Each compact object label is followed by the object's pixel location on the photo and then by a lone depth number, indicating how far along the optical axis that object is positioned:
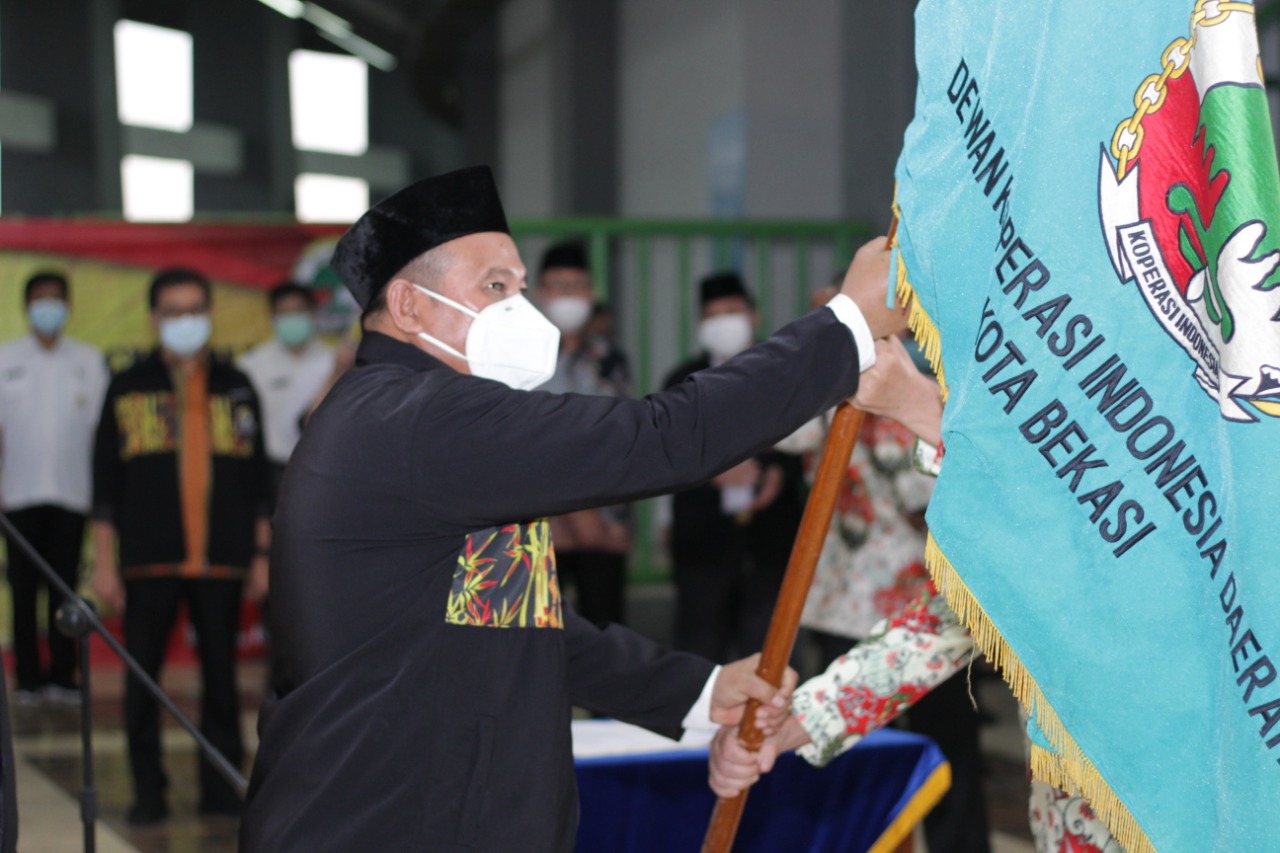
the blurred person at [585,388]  6.08
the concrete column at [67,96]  14.88
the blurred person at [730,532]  5.64
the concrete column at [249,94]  17.89
